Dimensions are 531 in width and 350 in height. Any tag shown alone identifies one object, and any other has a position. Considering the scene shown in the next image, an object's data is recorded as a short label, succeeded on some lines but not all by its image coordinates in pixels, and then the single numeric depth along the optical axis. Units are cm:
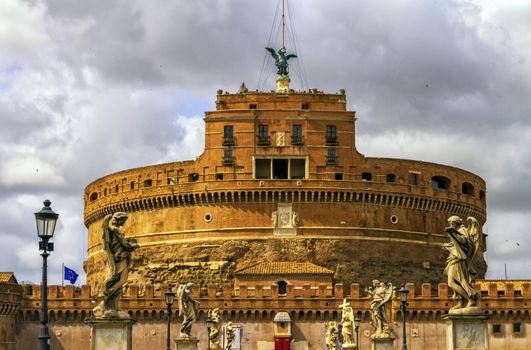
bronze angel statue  9344
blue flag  8700
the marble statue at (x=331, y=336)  7014
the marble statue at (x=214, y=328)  6245
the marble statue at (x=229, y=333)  7330
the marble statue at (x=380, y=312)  4438
